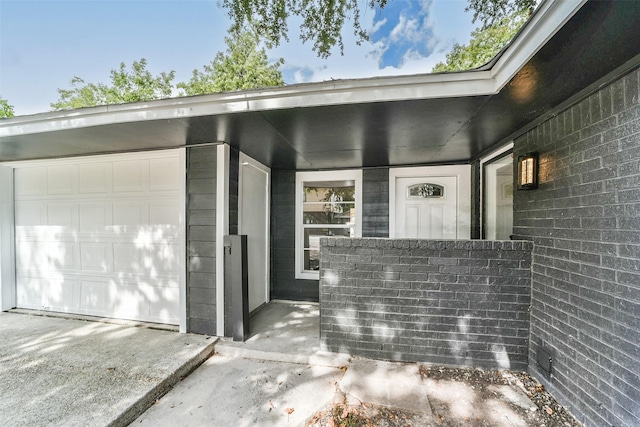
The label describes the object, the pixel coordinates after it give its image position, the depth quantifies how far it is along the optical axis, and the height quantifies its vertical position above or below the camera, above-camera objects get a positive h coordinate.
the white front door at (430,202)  3.91 +0.22
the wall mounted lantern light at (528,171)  2.22 +0.40
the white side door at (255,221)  3.55 -0.08
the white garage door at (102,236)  3.34 -0.28
